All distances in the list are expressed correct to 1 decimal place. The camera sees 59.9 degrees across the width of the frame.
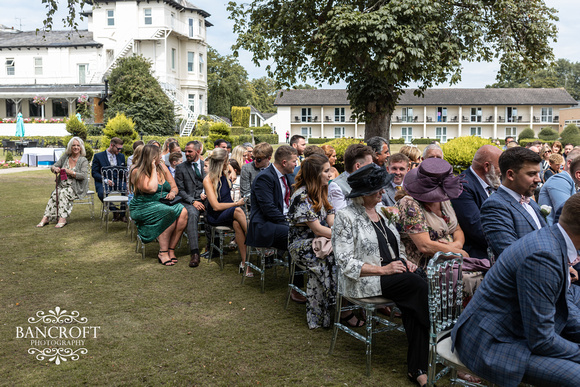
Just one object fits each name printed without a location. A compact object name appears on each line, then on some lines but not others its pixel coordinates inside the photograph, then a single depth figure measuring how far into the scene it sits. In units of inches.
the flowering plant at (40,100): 1664.6
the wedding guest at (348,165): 222.4
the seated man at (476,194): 187.9
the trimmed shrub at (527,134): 2276.8
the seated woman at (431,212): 178.2
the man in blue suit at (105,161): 429.1
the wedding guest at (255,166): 307.7
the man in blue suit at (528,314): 106.1
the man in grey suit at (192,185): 324.8
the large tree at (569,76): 4798.2
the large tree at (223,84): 2706.7
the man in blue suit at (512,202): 148.5
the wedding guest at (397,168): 253.4
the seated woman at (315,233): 211.8
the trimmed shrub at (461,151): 487.5
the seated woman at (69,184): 431.2
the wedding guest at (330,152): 339.9
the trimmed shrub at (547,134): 2312.3
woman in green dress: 313.0
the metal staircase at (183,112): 1775.3
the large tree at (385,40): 554.9
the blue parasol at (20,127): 1213.7
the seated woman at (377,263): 163.6
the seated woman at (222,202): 294.8
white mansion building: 1887.3
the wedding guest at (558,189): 209.8
